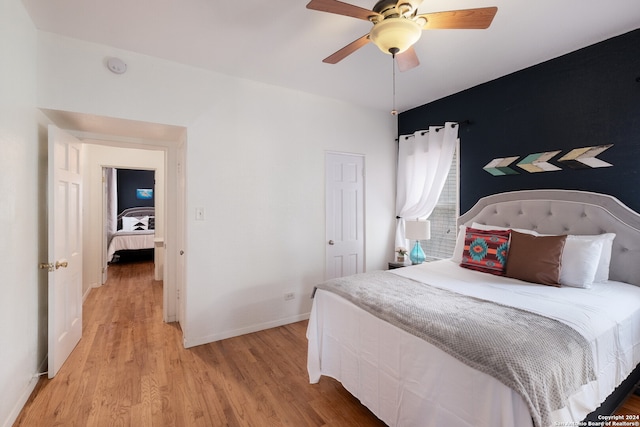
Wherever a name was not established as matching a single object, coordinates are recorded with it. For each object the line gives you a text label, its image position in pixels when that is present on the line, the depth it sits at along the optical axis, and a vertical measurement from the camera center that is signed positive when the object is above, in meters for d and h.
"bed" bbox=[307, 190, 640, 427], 1.23 -0.64
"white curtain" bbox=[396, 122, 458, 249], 3.55 +0.53
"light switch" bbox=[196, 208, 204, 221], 2.90 -0.05
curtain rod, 3.40 +1.02
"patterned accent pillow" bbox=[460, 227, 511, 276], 2.52 -0.36
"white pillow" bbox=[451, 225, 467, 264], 2.95 -0.38
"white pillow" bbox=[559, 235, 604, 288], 2.13 -0.38
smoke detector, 2.48 +1.22
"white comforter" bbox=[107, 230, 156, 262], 6.64 -0.74
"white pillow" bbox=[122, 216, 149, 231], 7.74 -0.37
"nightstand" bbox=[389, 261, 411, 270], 3.64 -0.67
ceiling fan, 1.59 +1.08
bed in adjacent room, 6.71 -0.55
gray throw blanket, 1.14 -0.59
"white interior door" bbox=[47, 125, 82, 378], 2.31 -0.31
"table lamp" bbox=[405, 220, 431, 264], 3.44 -0.28
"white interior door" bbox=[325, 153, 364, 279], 3.73 -0.05
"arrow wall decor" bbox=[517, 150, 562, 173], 2.74 +0.47
